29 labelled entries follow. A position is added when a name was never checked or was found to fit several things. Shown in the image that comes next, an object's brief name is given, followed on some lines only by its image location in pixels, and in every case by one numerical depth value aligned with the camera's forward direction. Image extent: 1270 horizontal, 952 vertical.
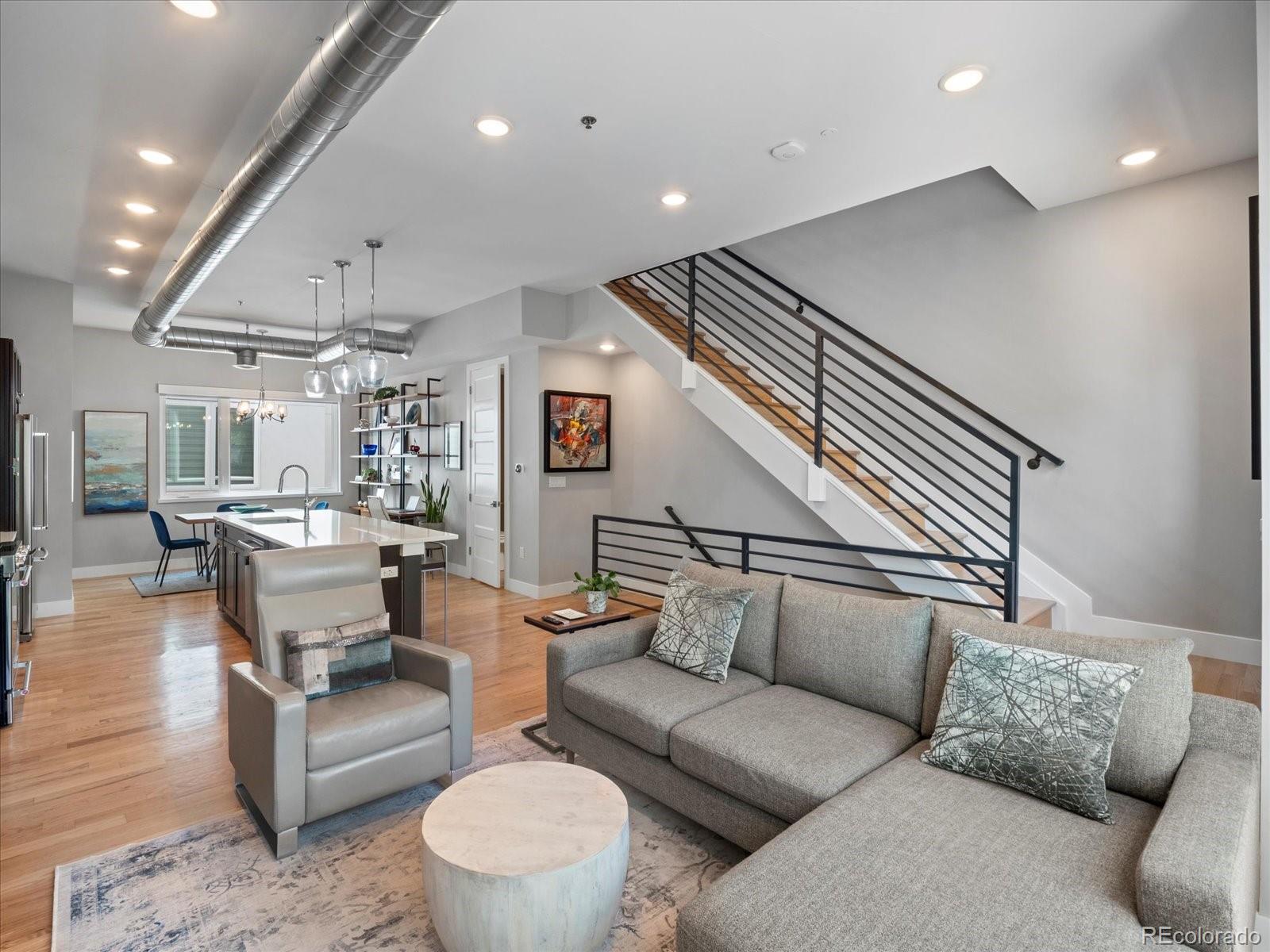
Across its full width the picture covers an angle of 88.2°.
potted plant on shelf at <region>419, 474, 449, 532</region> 7.71
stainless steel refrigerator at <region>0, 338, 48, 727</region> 3.55
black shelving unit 8.21
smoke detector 3.16
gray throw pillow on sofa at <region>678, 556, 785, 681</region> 2.80
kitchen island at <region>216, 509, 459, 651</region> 4.27
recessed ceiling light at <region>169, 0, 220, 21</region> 2.19
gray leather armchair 2.28
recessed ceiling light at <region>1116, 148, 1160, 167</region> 3.38
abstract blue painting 7.54
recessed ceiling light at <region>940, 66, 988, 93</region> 2.55
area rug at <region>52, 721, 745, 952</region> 1.93
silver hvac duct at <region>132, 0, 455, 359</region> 1.91
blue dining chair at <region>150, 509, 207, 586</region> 6.93
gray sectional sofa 1.34
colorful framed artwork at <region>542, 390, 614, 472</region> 6.54
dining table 6.89
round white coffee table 1.57
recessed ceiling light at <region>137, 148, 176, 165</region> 3.29
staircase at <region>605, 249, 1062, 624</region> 4.08
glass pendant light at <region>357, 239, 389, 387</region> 4.70
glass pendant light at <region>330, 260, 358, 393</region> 5.03
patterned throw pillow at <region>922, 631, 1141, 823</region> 1.74
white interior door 7.04
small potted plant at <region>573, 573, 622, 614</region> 3.38
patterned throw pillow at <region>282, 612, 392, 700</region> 2.66
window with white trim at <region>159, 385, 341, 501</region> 8.20
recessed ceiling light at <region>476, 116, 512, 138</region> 2.92
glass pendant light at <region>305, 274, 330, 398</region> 5.44
